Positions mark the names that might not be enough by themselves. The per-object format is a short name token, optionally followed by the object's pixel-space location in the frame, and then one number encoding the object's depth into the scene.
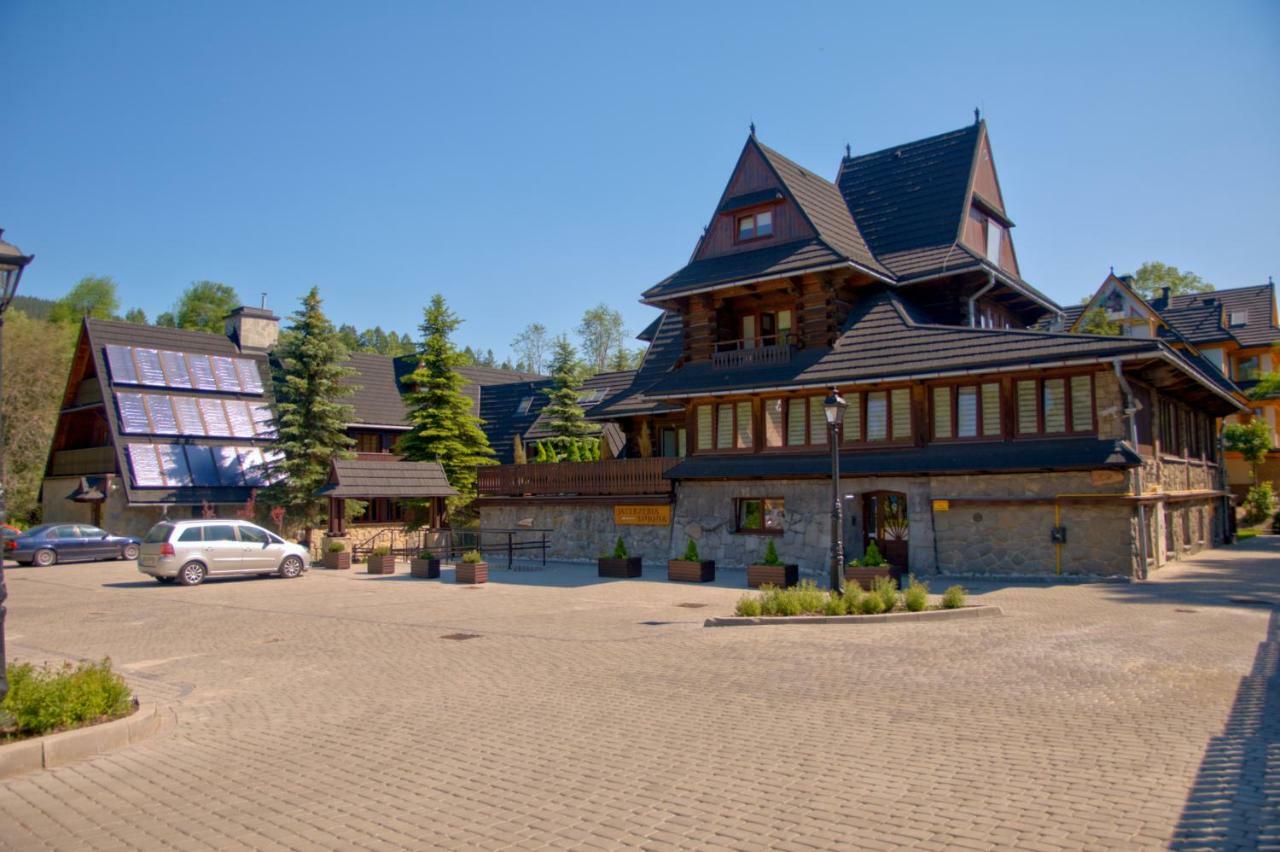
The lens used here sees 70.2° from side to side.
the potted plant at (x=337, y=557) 30.93
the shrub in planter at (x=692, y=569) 24.69
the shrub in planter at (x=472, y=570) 24.89
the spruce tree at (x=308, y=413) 38.22
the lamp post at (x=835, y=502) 17.19
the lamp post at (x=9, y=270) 8.61
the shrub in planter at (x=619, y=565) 26.31
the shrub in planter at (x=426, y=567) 27.36
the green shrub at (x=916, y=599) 16.11
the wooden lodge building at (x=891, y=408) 22.17
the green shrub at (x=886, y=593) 16.27
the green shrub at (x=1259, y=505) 43.06
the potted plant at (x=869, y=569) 20.03
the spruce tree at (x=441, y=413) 38.81
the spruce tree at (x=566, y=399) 41.62
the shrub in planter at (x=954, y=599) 16.30
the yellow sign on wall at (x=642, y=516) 29.86
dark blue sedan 32.47
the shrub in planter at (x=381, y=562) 29.02
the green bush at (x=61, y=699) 8.37
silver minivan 24.38
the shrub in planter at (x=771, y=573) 21.75
